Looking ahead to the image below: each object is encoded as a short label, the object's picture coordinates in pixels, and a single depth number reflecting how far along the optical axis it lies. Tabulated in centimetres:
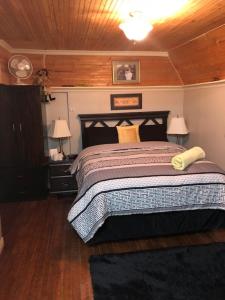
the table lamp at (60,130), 427
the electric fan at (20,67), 405
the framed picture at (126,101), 473
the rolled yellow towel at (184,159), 287
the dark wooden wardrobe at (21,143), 390
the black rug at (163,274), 204
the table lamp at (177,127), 453
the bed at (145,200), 264
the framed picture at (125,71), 466
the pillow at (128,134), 447
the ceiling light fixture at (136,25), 248
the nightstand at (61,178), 420
